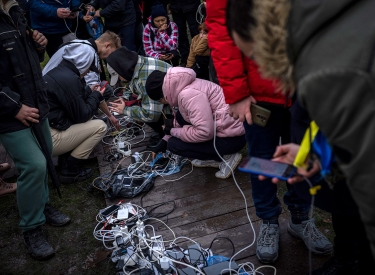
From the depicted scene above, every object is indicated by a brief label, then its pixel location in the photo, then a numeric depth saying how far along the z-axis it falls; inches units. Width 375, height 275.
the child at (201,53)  201.3
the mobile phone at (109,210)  133.1
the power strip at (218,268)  97.2
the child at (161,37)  229.8
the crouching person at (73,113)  152.4
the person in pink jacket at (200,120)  135.5
